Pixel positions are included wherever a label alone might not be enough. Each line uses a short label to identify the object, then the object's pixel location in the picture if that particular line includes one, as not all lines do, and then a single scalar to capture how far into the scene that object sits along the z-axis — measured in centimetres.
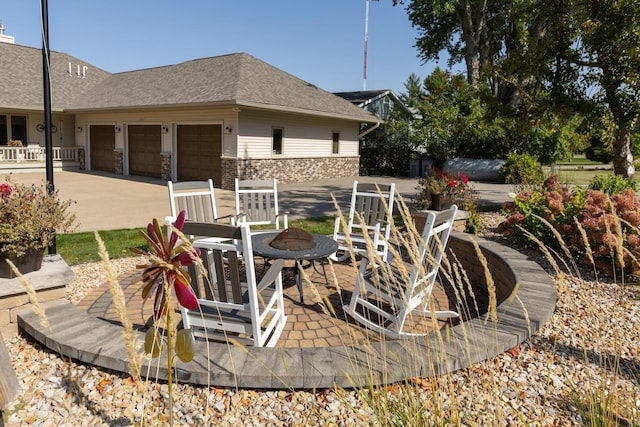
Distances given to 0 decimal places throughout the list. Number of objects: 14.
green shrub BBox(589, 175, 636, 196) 712
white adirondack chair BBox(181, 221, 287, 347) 304
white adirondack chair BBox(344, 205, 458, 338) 348
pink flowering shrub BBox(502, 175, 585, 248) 599
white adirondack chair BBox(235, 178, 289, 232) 655
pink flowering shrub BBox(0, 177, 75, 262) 332
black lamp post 457
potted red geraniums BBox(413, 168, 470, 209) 757
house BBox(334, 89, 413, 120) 2622
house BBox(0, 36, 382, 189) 1611
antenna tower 4325
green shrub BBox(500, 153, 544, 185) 1777
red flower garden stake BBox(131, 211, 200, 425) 165
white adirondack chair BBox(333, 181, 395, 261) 609
